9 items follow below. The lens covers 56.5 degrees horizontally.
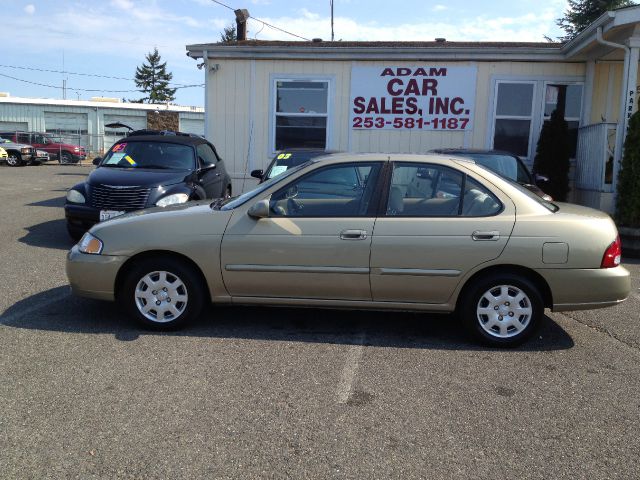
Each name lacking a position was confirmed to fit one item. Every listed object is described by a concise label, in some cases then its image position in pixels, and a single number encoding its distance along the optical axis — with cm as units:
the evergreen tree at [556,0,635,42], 3562
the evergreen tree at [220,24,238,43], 6781
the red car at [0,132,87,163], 3222
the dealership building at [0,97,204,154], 3897
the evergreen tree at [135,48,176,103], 8219
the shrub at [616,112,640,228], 912
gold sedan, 472
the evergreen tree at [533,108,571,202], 1168
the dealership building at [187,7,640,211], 1202
